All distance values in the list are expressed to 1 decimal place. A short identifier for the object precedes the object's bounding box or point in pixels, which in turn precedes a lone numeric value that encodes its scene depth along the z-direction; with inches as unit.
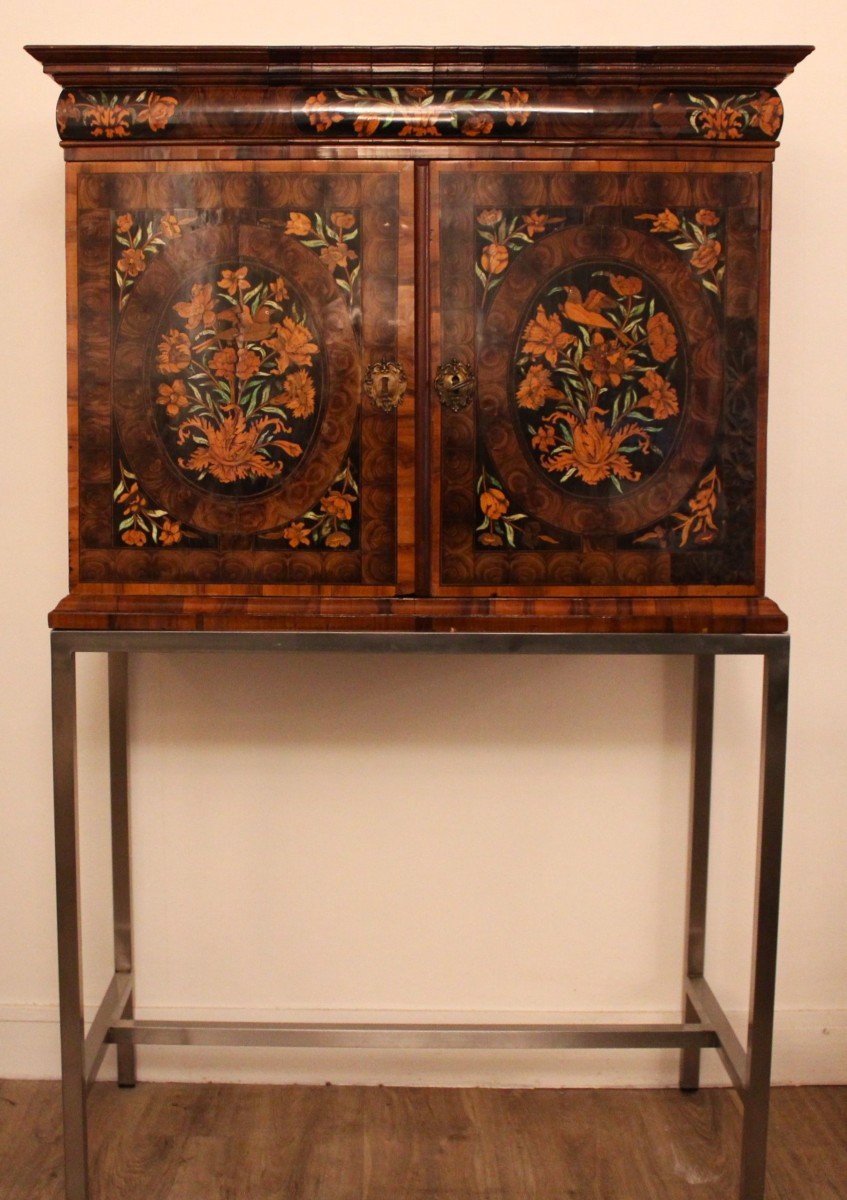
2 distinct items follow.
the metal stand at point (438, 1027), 66.5
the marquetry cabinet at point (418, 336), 64.8
